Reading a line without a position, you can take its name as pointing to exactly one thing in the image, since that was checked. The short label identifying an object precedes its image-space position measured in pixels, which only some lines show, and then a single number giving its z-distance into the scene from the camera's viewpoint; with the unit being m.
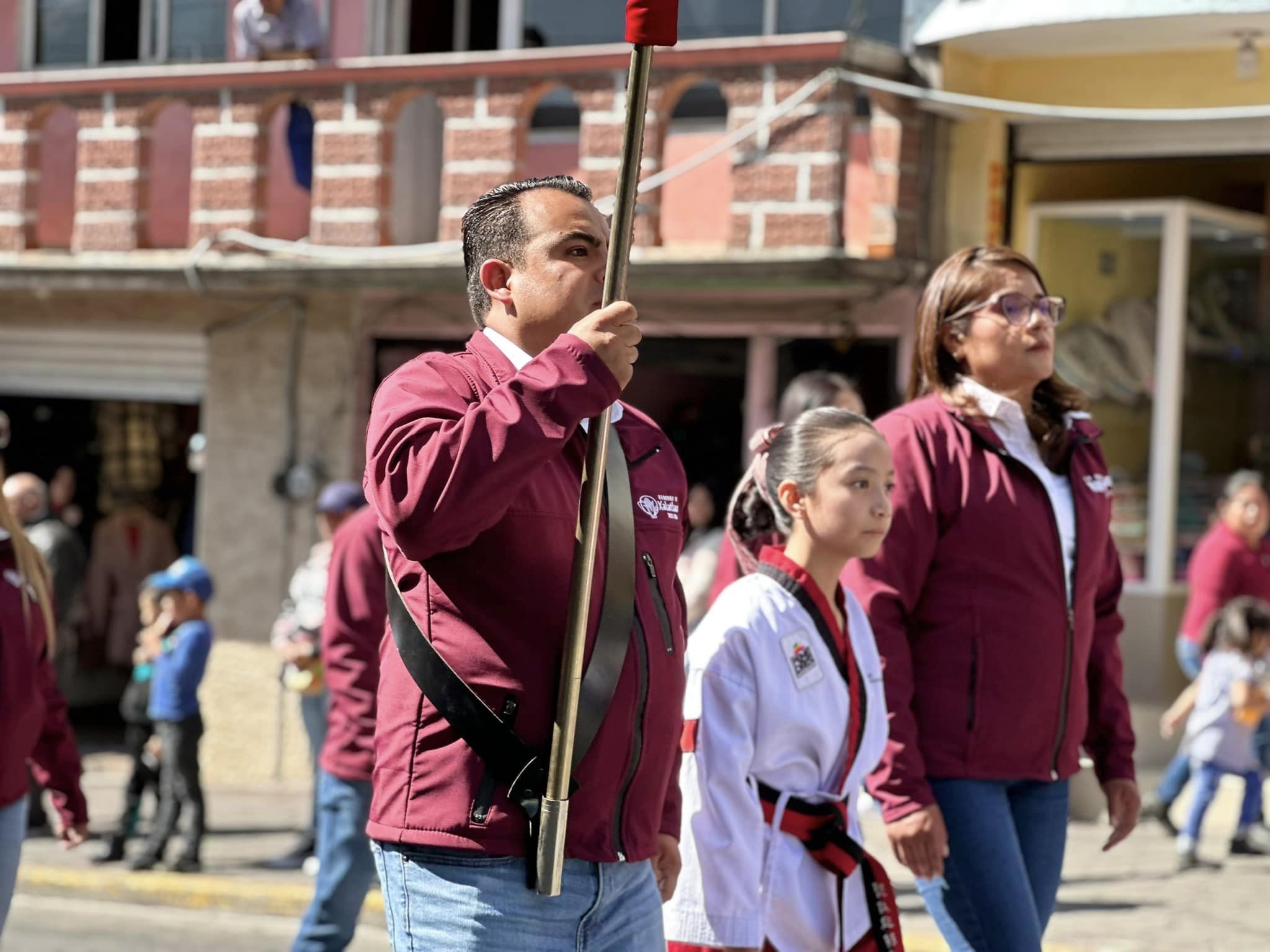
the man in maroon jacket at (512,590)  4.98
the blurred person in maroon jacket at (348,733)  10.74
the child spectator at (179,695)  17.12
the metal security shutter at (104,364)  24.46
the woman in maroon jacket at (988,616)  7.44
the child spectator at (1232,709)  17.09
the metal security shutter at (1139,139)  19.74
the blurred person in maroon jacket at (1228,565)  19.09
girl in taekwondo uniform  6.96
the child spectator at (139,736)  17.78
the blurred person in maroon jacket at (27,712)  8.39
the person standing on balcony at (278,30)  22.81
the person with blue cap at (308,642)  16.57
